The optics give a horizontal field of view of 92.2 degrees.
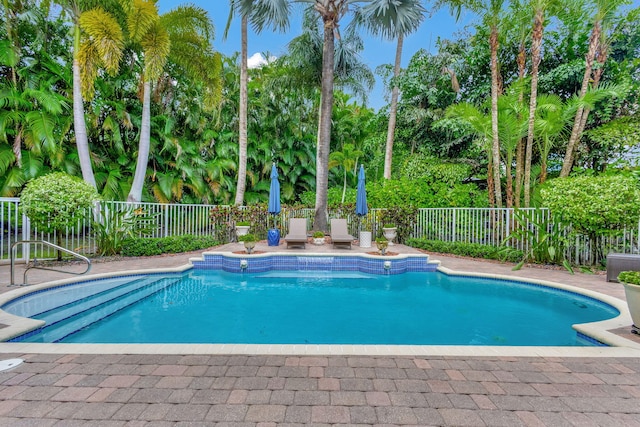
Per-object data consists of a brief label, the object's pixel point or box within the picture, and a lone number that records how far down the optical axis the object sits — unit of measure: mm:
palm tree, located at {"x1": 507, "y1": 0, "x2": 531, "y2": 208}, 9070
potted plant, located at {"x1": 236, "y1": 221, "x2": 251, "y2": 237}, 11625
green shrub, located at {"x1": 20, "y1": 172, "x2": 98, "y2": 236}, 7305
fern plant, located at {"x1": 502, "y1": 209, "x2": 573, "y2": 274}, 7812
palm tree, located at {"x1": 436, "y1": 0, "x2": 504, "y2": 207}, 9219
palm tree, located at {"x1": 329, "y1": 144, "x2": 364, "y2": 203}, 16722
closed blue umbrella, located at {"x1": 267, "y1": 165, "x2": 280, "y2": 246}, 11810
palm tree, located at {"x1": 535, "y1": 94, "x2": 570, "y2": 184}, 9328
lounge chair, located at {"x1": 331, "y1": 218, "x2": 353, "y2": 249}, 10352
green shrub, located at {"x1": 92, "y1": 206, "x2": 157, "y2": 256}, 8797
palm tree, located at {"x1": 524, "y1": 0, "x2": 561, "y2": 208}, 8602
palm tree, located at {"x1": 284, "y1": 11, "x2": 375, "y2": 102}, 13906
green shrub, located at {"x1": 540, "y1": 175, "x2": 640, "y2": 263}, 6871
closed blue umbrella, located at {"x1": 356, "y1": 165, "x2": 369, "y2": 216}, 11758
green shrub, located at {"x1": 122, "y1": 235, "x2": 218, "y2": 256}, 9141
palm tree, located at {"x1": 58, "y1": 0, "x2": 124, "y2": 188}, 9133
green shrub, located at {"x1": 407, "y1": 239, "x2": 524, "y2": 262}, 8734
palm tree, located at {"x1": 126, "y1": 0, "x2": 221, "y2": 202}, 9641
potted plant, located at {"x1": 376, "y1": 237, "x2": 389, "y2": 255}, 8969
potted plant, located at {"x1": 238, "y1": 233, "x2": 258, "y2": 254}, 8852
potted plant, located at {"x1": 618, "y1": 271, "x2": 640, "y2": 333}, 3346
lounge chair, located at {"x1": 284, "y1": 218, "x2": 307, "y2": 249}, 10242
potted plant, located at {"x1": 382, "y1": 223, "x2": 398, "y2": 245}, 11281
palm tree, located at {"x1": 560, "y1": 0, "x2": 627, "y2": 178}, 8484
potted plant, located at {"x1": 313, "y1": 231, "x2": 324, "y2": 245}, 11523
